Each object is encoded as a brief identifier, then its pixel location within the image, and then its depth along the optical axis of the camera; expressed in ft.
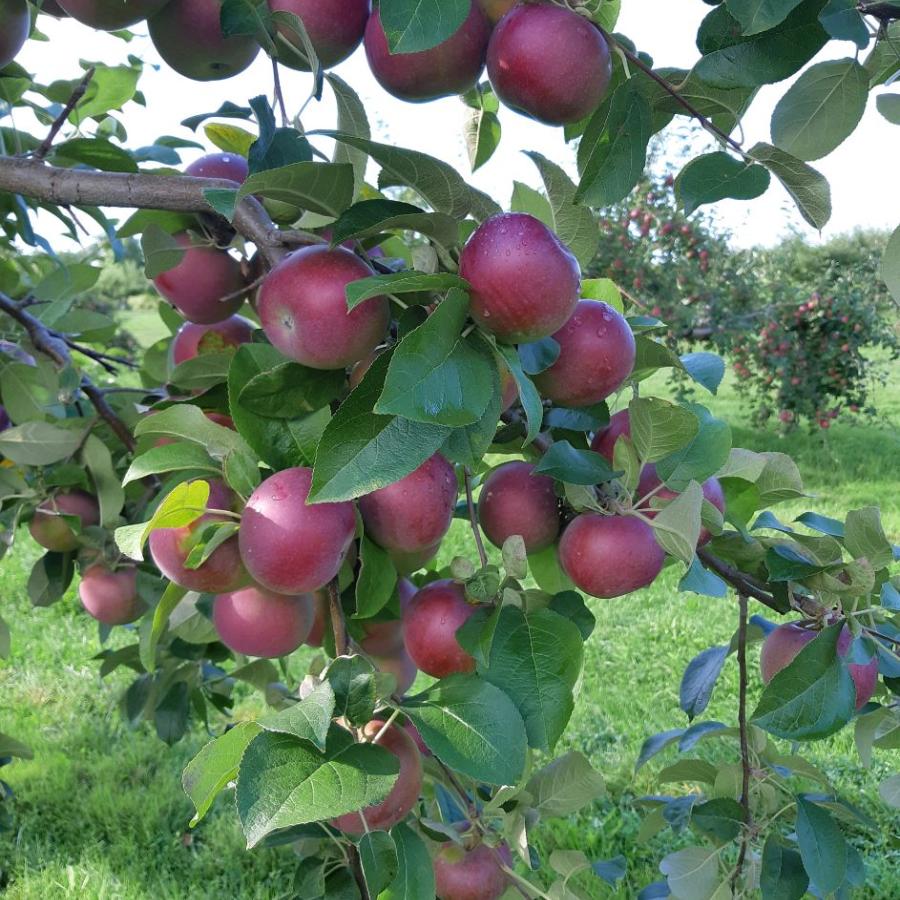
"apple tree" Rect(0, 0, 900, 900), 1.93
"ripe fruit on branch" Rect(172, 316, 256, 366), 3.10
